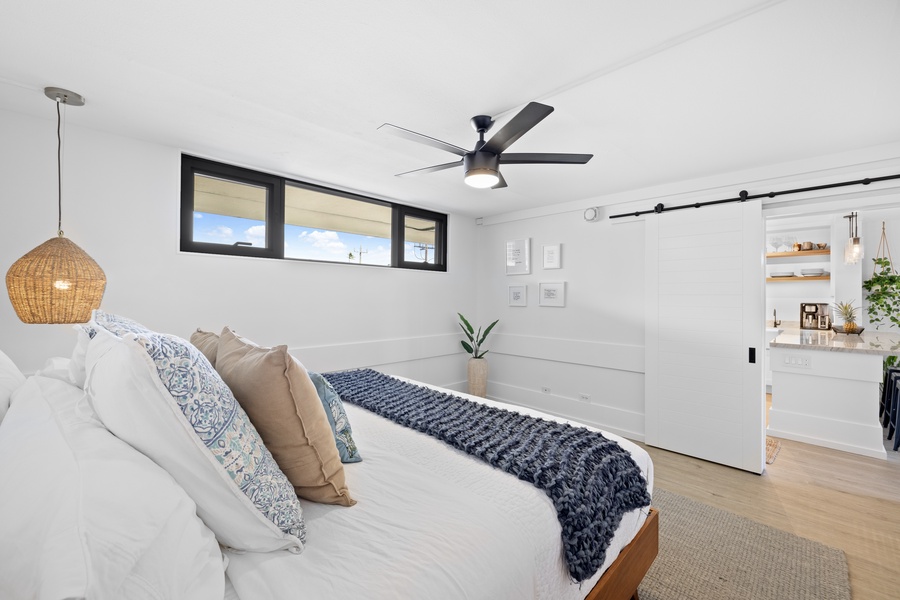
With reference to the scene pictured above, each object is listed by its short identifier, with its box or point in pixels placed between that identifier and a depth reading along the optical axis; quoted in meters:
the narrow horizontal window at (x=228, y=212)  3.02
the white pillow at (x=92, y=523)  0.58
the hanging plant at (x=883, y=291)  4.77
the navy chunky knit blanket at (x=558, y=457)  1.28
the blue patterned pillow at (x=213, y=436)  0.86
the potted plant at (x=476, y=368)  4.60
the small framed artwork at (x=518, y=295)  4.61
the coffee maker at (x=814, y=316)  4.91
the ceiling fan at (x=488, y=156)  1.97
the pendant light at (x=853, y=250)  4.71
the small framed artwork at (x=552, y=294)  4.27
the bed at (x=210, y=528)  0.63
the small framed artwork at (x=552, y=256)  4.30
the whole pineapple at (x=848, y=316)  4.28
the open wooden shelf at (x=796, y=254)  5.42
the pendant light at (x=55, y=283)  1.88
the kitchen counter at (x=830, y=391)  3.40
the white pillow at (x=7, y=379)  1.24
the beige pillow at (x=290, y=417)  1.07
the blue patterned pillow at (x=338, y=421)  1.46
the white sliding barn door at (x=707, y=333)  3.09
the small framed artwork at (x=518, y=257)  4.57
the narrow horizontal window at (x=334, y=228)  3.53
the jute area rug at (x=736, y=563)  1.85
